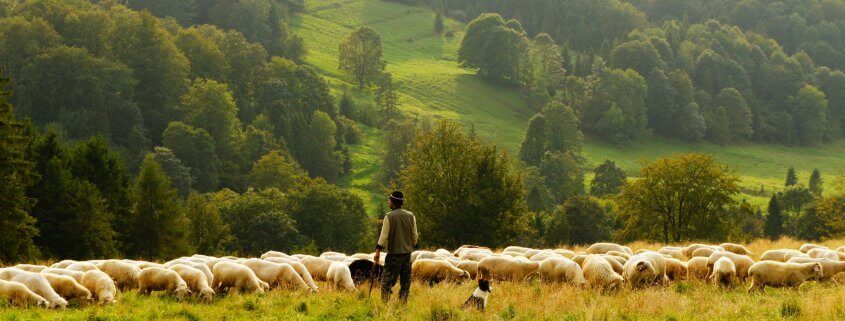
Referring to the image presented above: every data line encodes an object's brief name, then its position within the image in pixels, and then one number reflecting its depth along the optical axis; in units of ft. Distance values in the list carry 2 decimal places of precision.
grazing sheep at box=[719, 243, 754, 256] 100.36
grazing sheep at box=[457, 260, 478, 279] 79.61
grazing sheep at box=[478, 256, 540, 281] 75.71
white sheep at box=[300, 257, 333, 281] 78.89
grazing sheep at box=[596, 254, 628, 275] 78.12
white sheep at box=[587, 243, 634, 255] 103.71
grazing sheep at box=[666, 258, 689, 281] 79.71
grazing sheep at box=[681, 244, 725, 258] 97.47
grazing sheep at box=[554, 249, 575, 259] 87.98
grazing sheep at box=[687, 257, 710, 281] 78.89
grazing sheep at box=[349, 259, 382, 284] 75.41
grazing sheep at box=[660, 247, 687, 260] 92.32
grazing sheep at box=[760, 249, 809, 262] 86.91
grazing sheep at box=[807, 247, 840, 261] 85.32
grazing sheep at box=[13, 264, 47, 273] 71.15
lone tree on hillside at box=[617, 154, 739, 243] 229.86
